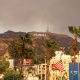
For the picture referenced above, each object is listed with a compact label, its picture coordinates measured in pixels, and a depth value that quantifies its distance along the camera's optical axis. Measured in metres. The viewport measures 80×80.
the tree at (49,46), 111.25
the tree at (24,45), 115.47
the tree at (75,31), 85.28
